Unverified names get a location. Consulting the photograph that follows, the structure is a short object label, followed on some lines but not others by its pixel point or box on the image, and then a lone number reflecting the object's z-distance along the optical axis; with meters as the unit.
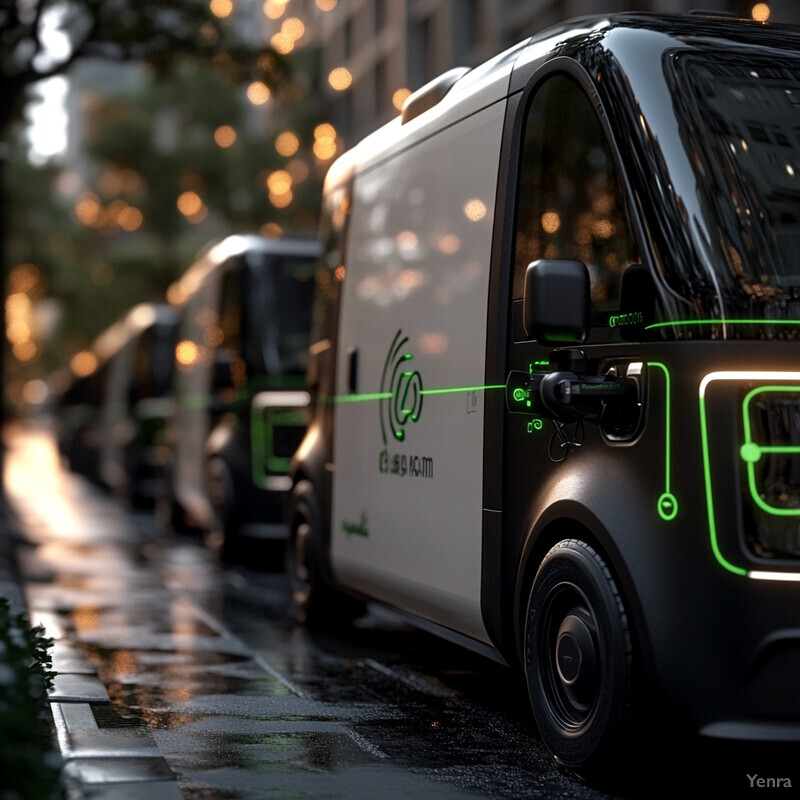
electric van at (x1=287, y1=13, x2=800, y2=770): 4.90
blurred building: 24.08
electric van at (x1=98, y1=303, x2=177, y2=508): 23.31
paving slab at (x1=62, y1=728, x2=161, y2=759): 5.38
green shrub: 3.89
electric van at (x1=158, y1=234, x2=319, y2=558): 13.64
